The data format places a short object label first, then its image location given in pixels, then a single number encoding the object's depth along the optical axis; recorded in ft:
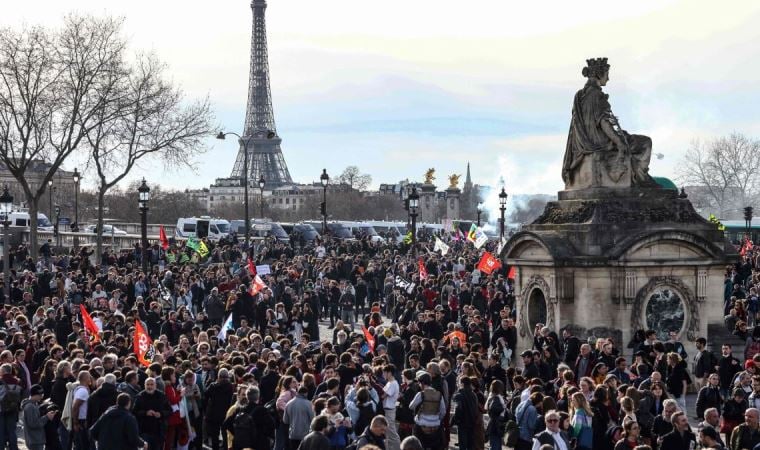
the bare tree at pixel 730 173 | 390.01
